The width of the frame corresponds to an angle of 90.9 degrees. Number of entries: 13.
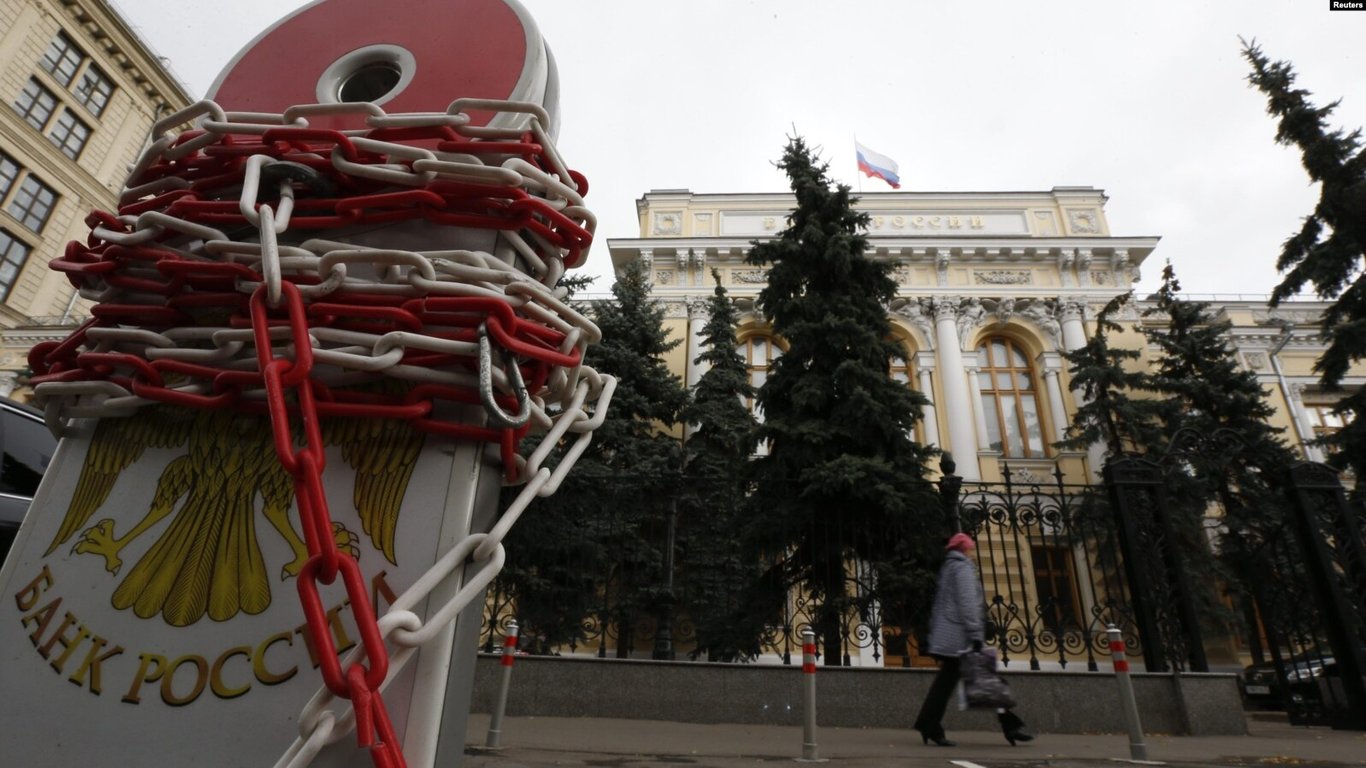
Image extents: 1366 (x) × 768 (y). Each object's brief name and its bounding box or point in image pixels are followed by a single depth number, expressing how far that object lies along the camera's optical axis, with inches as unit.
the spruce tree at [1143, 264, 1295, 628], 350.0
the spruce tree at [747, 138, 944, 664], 344.8
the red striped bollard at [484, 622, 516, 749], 161.8
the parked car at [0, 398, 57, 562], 134.7
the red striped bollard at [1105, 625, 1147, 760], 159.8
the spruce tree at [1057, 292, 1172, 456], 632.4
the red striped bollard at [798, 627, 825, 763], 155.7
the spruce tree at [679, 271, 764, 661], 299.2
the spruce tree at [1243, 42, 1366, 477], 481.7
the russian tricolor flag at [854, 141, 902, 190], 887.7
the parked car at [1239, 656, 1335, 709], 477.6
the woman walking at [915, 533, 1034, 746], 189.3
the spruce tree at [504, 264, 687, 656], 273.1
